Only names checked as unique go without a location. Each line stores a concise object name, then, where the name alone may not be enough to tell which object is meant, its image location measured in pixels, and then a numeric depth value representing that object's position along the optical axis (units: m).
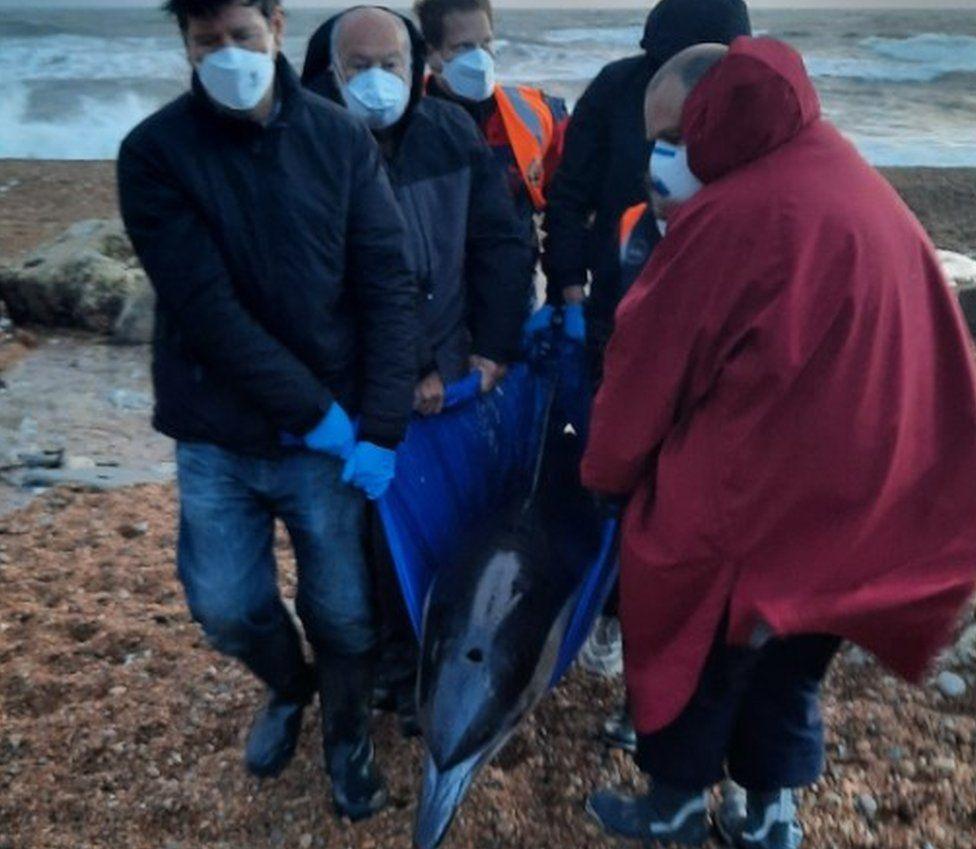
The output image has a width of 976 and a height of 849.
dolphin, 2.20
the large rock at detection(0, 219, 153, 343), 6.80
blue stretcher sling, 2.50
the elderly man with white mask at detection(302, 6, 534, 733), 2.60
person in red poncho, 1.79
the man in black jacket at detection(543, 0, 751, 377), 3.05
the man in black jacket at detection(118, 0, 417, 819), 2.15
